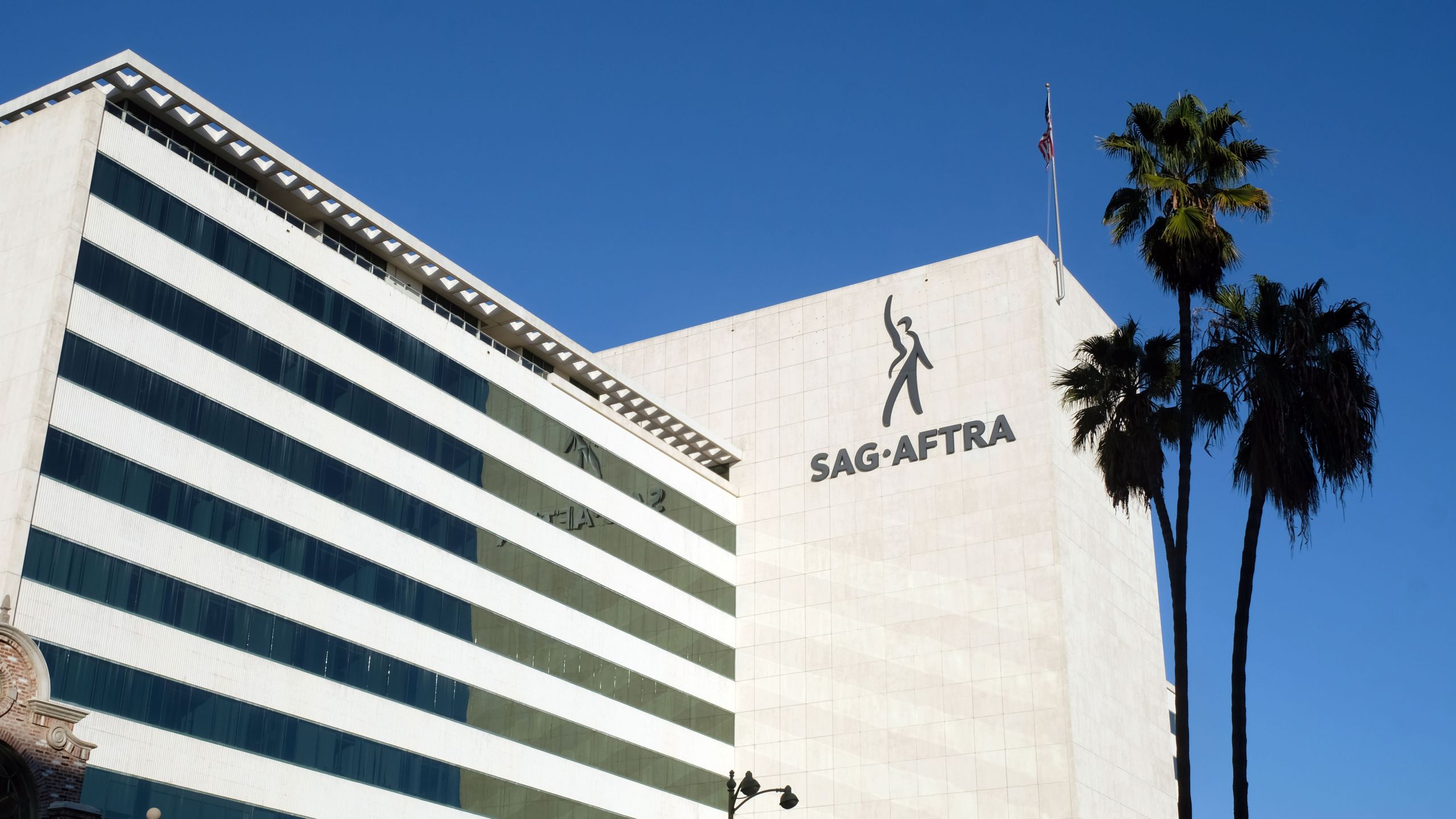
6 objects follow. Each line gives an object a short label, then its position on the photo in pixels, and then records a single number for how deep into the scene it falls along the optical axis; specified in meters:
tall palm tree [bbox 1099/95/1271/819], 38.06
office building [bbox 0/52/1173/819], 42.56
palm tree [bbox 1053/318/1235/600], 37.91
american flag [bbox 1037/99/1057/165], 68.25
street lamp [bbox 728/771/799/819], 36.97
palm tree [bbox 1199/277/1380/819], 36.09
